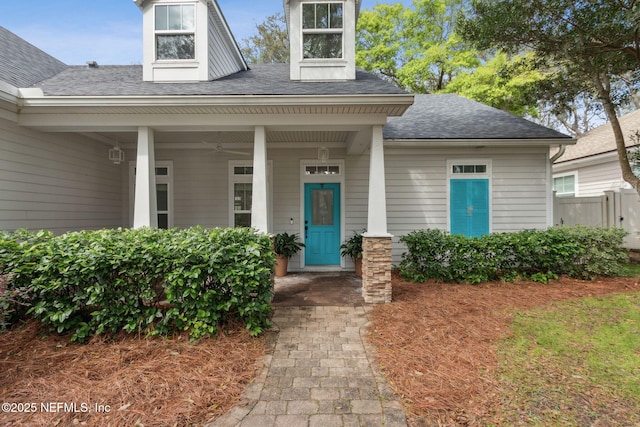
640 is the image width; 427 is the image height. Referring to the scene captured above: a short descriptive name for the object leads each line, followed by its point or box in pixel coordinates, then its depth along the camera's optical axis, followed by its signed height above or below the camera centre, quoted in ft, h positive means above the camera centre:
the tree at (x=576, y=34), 16.61 +11.01
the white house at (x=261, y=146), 15.05 +4.72
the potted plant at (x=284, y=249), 21.02 -2.47
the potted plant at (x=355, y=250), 20.94 -2.53
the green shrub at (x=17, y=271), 9.77 -1.87
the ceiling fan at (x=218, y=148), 21.22 +4.93
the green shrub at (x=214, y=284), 10.48 -2.50
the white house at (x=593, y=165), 30.40 +5.59
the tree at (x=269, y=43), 54.44 +32.10
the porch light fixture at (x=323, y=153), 21.58 +4.52
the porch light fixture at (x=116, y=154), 19.47 +4.04
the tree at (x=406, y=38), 45.93 +28.89
